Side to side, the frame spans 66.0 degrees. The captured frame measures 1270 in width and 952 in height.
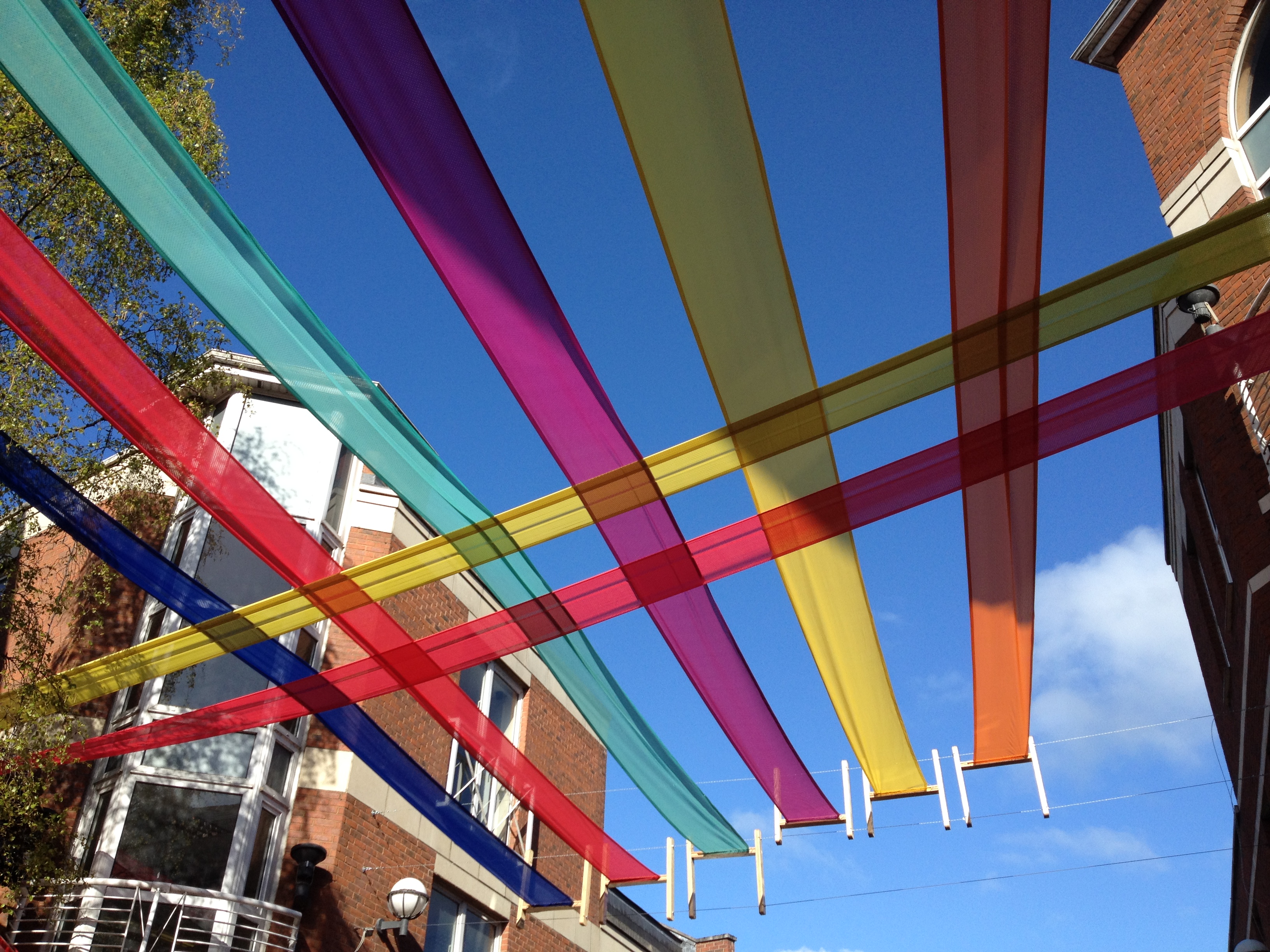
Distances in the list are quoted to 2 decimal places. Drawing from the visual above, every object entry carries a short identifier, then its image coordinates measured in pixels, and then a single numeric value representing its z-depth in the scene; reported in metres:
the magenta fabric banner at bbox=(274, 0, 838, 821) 3.16
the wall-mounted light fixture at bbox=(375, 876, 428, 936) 7.45
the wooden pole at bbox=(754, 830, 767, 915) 6.79
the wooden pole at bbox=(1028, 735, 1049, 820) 6.20
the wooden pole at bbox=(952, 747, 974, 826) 6.18
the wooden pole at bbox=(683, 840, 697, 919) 6.88
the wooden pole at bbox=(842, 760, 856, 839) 6.37
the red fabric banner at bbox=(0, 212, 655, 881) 3.77
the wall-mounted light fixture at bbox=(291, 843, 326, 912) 7.41
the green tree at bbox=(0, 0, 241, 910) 5.91
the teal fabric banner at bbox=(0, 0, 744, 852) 3.29
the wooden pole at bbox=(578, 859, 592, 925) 6.99
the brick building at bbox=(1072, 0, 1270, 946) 6.65
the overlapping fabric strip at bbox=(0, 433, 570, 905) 4.67
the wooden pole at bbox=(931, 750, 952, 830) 6.27
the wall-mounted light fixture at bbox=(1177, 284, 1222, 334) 6.47
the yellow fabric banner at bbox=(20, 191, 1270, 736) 3.70
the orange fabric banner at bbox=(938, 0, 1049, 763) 3.12
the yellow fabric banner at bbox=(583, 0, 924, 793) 3.11
